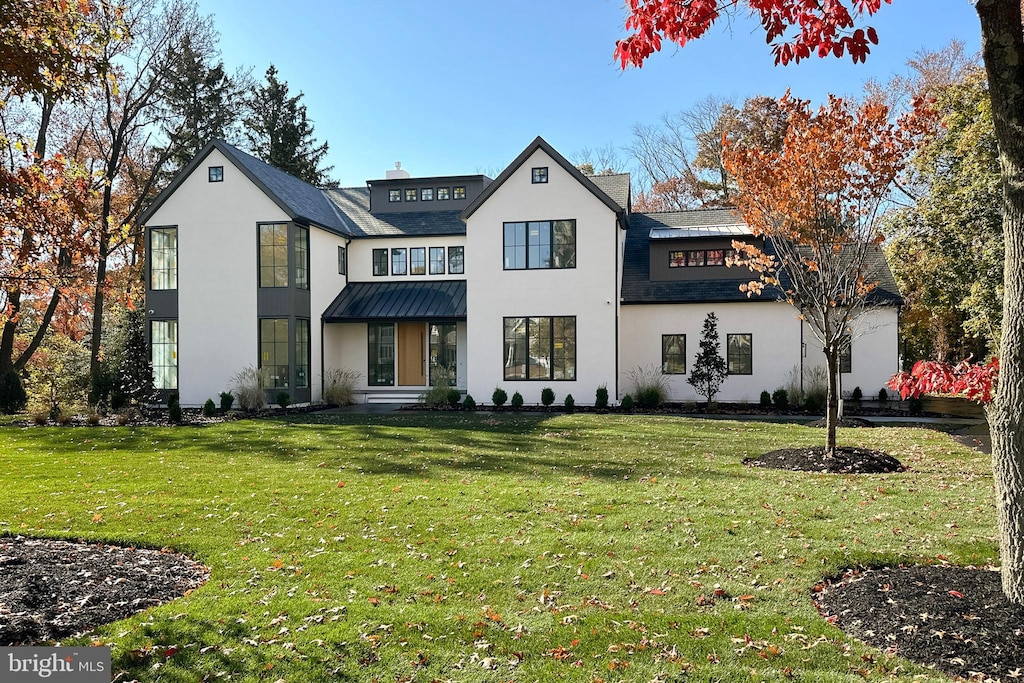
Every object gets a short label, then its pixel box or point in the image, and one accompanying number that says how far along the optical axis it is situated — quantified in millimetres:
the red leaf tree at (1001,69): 4738
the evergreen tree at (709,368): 21672
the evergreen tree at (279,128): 42781
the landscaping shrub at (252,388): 21406
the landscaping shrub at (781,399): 20875
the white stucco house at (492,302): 21891
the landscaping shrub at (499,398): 21578
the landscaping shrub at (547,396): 21328
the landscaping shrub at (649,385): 21531
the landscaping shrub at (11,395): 21266
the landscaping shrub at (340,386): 24000
